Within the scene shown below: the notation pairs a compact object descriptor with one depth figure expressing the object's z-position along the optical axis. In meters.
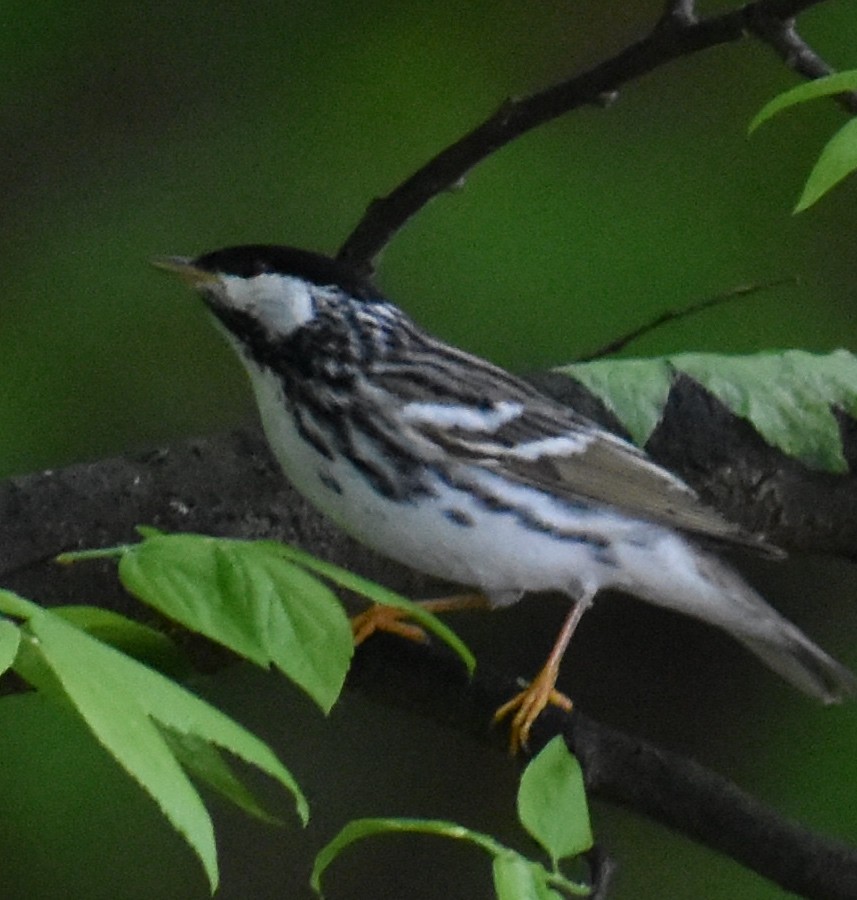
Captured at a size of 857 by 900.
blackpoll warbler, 3.30
